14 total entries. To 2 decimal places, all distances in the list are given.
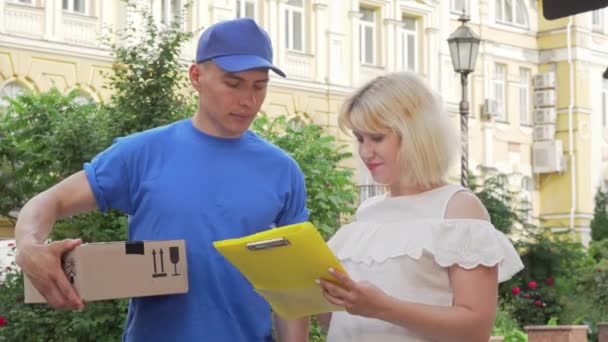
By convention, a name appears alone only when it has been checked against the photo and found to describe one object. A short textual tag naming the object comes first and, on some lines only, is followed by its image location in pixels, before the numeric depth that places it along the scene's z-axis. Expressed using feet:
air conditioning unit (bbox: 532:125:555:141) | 118.83
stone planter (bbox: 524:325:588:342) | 35.58
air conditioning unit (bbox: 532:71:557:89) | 117.50
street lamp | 56.80
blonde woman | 10.88
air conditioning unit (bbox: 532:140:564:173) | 117.50
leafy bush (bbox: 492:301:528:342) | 45.91
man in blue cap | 11.85
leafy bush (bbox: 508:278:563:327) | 60.34
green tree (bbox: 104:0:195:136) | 38.06
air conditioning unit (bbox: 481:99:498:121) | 111.50
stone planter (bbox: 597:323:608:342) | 29.60
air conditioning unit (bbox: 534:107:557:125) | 118.83
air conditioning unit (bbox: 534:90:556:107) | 118.01
